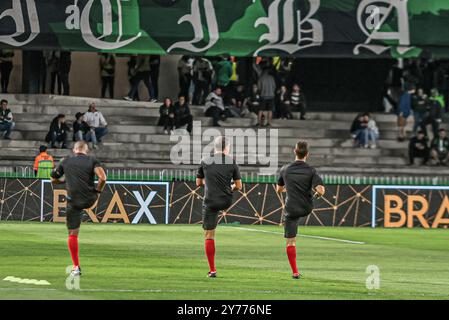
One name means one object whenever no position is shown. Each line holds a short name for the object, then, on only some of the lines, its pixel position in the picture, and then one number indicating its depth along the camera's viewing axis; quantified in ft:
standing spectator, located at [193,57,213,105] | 145.89
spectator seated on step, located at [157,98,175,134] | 138.72
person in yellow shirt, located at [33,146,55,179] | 117.60
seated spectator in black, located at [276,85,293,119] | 146.20
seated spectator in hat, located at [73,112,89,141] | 135.13
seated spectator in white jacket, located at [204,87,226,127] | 141.49
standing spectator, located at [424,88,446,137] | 142.10
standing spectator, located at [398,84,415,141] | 143.64
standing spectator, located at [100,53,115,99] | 147.74
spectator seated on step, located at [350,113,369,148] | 142.20
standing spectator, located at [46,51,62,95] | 146.92
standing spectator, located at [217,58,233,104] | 146.72
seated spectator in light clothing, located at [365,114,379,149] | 142.51
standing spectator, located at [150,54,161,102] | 146.72
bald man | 63.16
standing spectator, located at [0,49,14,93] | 144.36
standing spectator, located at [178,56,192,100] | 146.11
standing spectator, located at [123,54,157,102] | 145.79
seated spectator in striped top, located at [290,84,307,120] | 147.02
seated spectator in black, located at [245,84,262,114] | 144.66
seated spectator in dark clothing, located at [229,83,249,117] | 145.28
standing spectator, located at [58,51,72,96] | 146.72
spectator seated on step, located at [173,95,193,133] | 139.13
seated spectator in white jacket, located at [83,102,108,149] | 136.67
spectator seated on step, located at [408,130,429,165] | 139.23
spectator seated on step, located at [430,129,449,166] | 138.92
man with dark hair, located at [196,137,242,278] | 64.80
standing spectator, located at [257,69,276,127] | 140.26
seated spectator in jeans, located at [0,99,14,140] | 136.15
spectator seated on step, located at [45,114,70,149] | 133.90
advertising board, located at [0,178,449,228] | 111.96
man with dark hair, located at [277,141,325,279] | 64.64
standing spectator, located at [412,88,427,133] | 143.33
